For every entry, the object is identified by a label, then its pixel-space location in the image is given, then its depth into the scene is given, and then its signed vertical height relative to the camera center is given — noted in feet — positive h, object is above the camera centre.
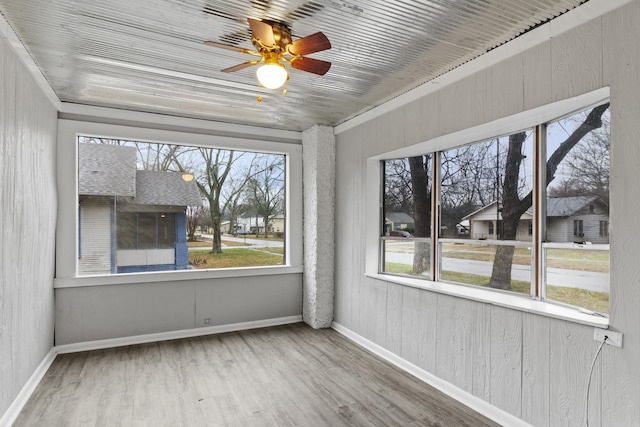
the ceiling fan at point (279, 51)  6.95 +3.44
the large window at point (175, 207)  13.55 +0.36
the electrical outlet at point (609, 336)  6.32 -2.22
